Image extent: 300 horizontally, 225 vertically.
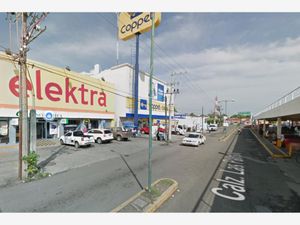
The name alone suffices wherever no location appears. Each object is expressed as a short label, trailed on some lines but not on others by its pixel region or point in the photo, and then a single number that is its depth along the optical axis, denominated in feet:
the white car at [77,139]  52.54
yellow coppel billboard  85.84
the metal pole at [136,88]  98.83
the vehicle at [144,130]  107.00
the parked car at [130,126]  91.25
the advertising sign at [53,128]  63.75
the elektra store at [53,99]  50.29
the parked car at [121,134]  73.21
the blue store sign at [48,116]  57.76
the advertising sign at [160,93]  137.55
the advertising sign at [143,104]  114.01
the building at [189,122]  158.98
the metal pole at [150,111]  19.50
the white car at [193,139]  62.90
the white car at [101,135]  62.95
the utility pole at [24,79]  25.17
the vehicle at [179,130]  113.39
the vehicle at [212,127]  167.47
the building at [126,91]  100.72
